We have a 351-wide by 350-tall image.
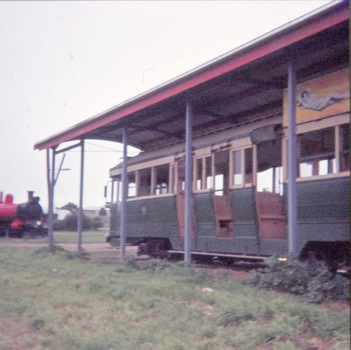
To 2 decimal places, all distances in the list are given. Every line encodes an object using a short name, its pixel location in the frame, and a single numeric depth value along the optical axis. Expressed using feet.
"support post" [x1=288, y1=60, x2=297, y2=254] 28.07
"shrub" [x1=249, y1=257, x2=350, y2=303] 23.38
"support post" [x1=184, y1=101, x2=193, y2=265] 36.22
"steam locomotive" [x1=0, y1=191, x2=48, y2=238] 97.60
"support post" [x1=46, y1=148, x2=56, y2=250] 55.47
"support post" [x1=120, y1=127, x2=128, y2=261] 43.55
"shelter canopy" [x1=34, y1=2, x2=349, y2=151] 26.37
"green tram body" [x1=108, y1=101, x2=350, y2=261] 28.50
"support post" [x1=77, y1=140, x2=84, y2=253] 52.60
